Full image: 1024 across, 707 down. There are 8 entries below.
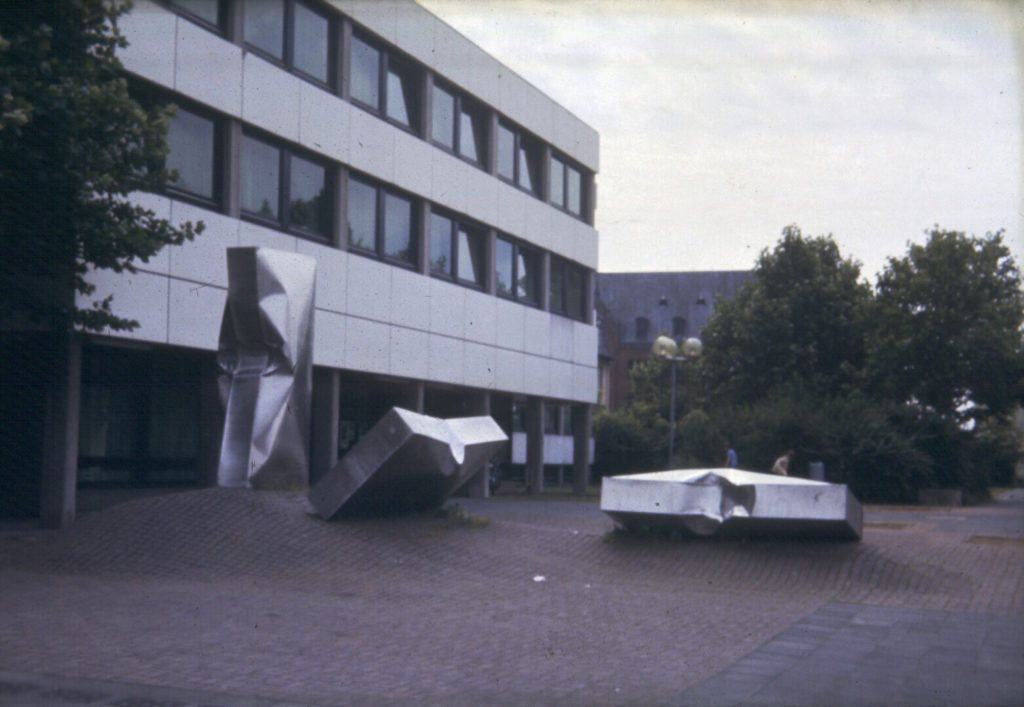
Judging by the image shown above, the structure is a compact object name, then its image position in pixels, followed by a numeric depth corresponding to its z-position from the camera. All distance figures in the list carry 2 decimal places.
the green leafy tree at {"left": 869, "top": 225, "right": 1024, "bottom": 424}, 39.19
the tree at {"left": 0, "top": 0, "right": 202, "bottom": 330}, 13.10
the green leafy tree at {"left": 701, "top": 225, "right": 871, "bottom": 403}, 51.31
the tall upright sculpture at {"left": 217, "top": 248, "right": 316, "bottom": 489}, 16.02
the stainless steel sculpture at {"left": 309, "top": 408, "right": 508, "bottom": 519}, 13.91
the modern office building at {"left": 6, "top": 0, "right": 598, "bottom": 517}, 19.98
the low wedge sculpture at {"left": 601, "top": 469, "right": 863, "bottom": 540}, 14.07
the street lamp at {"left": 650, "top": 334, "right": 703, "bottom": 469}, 29.33
